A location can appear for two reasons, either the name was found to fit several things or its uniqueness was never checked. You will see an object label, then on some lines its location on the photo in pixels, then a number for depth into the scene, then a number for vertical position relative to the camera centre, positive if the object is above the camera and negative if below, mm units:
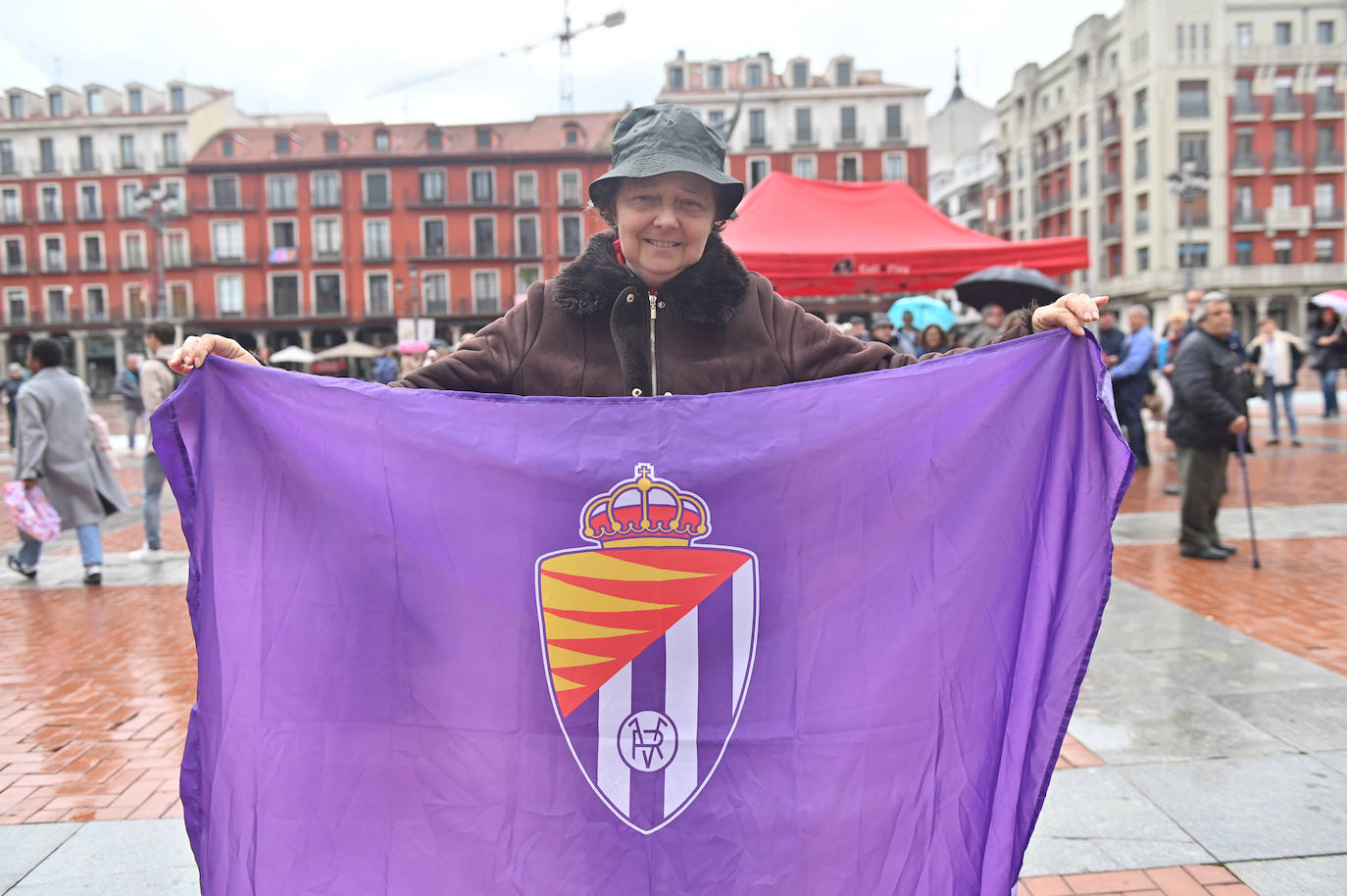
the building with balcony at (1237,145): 48781 +10038
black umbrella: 7668 +530
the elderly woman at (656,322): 2189 +98
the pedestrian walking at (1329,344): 11359 -44
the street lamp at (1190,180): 24875 +4191
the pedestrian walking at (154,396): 7727 -116
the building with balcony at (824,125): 53812 +12781
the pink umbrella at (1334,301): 10000 +418
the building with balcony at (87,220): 55312 +9313
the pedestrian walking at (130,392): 14078 -138
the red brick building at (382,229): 53906 +7955
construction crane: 51344 +18725
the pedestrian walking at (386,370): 19703 +90
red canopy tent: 9773 +1146
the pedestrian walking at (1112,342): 10492 +64
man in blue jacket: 10117 -286
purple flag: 1903 -539
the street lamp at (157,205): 23438 +4294
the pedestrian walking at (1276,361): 13797 -265
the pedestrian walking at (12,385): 19517 +37
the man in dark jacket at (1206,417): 6695 -497
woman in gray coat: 6680 -463
